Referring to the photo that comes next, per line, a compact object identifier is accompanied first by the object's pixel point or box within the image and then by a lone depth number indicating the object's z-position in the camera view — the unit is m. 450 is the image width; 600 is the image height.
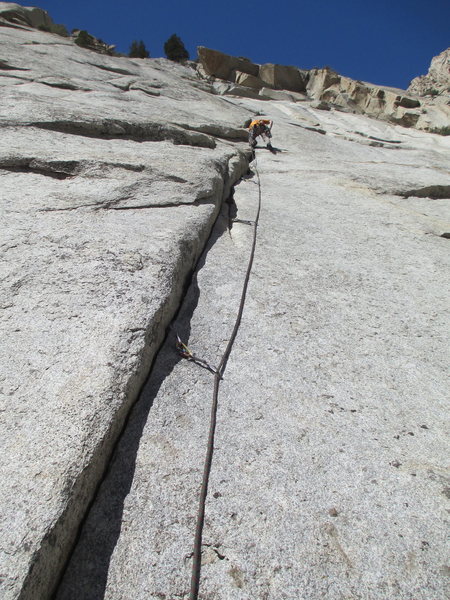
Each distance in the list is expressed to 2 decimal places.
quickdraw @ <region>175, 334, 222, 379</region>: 2.41
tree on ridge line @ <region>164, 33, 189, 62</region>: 33.34
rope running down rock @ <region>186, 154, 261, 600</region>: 1.45
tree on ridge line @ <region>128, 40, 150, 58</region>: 33.34
